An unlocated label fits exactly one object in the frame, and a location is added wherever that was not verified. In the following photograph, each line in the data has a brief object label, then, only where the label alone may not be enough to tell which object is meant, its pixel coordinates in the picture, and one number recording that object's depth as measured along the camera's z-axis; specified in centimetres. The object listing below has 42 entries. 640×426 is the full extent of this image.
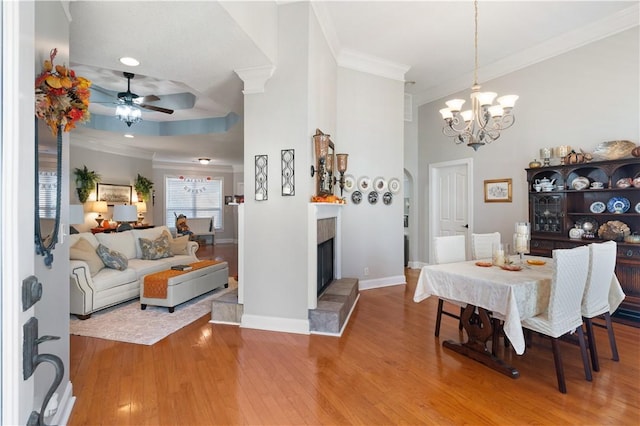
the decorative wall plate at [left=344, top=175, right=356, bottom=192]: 513
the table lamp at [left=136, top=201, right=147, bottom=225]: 906
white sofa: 377
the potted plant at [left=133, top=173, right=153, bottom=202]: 912
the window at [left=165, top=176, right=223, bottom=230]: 1105
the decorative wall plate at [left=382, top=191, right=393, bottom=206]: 545
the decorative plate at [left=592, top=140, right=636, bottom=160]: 390
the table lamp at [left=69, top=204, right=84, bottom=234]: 350
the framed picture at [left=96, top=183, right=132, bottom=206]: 805
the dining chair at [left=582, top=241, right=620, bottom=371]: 252
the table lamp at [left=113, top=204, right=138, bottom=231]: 672
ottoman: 407
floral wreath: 155
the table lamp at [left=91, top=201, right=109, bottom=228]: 771
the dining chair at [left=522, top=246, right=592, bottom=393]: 231
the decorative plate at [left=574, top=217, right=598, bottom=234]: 420
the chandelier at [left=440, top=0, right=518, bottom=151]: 309
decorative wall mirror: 157
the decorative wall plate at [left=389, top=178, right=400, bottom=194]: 548
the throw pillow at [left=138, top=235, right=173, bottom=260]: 531
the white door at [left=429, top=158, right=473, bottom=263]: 589
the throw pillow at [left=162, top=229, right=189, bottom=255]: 581
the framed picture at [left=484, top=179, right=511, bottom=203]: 524
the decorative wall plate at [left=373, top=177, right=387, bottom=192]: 536
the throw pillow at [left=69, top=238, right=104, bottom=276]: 405
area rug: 336
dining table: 241
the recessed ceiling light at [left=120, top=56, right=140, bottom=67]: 320
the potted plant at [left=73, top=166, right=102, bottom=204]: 741
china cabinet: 377
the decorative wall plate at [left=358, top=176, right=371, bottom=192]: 526
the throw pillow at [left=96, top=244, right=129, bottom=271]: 443
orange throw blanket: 406
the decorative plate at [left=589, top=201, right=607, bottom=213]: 413
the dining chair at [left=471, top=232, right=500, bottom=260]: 371
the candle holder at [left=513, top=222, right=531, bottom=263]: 315
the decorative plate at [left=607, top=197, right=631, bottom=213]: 394
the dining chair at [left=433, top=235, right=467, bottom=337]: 336
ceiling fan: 467
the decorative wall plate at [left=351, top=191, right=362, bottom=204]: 522
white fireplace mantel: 343
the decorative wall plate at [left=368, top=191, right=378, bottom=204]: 534
